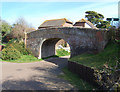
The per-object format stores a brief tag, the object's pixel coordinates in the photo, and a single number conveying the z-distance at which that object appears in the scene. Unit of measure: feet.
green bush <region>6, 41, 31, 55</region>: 57.47
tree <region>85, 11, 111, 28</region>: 111.98
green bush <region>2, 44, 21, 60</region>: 48.69
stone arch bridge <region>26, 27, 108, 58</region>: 38.69
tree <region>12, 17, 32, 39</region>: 74.42
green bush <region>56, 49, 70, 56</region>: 74.91
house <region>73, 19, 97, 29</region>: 92.72
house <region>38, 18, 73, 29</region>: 95.88
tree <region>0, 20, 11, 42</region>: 107.55
